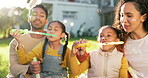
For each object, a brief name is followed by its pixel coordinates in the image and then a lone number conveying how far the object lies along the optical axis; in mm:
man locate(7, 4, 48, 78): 2402
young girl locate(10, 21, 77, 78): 2182
